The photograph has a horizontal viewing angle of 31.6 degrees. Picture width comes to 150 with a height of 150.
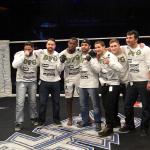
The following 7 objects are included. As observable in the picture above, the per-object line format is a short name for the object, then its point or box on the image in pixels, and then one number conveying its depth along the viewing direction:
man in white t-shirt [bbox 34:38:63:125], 4.62
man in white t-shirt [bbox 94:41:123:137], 4.22
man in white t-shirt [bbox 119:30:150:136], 4.10
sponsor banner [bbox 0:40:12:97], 6.77
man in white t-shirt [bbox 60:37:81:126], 4.52
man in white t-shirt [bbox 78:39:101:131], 4.39
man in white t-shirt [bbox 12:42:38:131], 4.57
